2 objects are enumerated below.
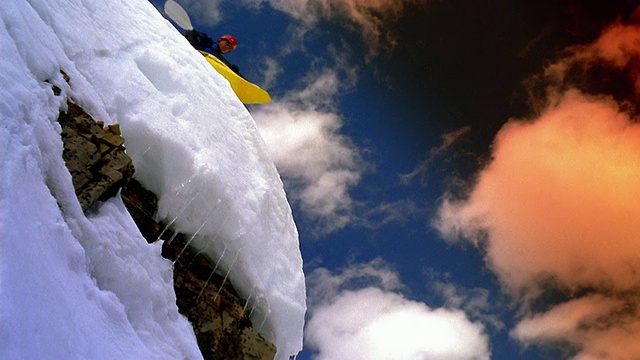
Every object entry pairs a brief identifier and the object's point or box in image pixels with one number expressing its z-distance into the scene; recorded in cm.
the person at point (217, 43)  1053
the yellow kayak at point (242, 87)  1021
